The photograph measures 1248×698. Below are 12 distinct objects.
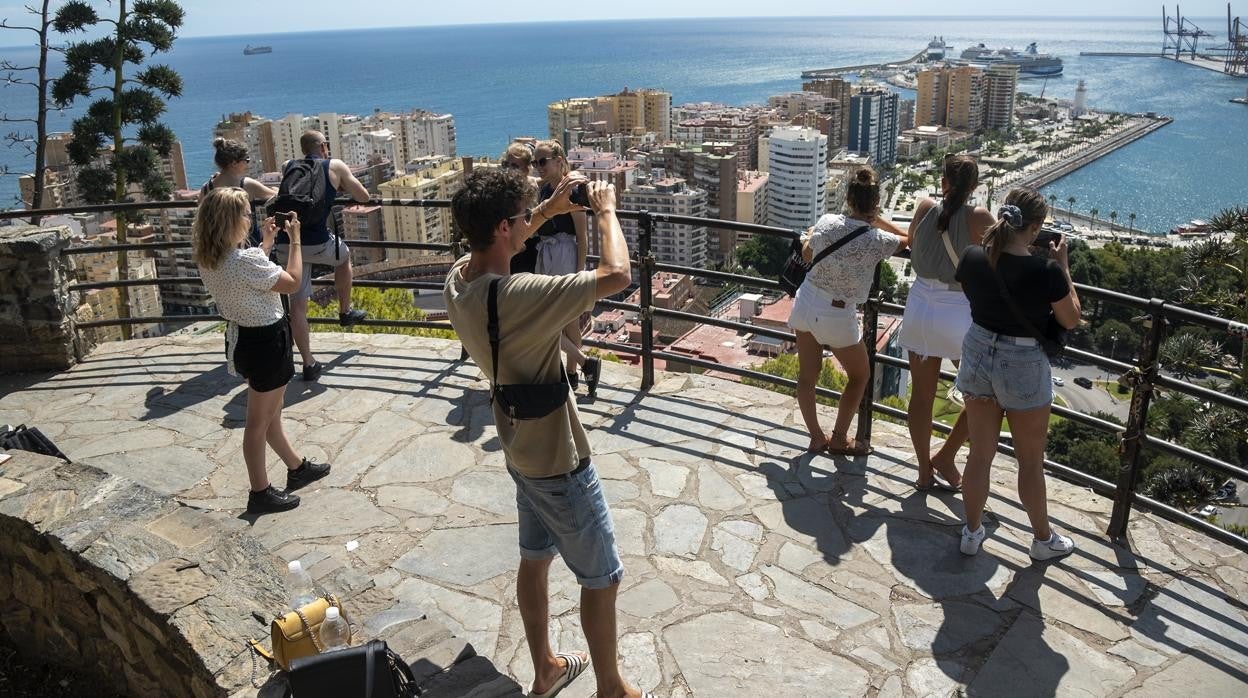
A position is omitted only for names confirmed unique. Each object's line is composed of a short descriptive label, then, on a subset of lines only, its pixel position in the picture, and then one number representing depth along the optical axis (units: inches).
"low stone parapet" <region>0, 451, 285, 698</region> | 104.5
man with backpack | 214.2
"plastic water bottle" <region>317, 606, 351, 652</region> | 97.6
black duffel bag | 163.0
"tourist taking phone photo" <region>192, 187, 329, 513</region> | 143.7
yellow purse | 96.1
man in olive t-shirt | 92.0
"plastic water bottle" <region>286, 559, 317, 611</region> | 112.3
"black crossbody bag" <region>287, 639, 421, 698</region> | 87.4
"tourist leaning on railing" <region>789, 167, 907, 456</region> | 159.2
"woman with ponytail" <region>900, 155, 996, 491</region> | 145.4
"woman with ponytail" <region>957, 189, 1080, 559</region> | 125.2
